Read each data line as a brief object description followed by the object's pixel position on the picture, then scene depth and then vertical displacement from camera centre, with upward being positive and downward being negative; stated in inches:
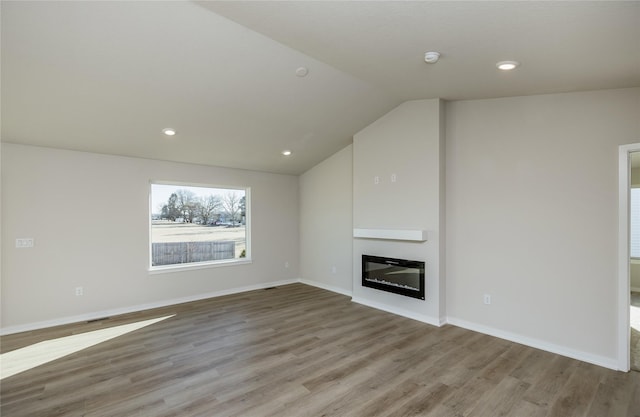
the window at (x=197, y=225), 203.5 -13.5
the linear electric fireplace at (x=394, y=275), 165.0 -39.7
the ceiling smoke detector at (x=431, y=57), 107.7 +51.7
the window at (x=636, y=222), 217.5 -12.9
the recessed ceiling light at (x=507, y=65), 107.5 +48.6
